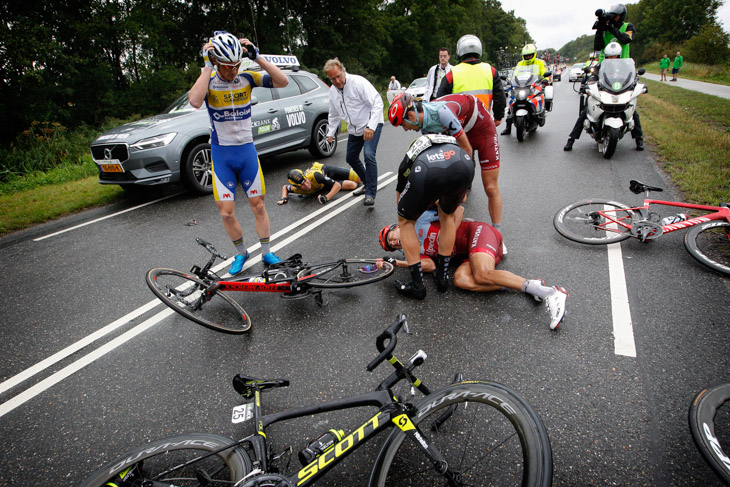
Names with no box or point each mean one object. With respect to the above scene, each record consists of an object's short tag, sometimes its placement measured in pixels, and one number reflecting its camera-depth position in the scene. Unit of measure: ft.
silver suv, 21.53
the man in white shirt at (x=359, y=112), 18.07
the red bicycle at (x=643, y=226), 11.95
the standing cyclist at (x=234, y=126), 11.84
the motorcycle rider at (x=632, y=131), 24.07
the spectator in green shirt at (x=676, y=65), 86.81
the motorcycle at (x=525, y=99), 29.84
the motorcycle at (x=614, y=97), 22.45
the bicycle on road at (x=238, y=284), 11.02
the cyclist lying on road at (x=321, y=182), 20.99
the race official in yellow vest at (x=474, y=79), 16.01
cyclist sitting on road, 10.25
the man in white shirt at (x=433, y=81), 20.45
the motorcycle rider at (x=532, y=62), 30.94
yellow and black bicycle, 5.30
